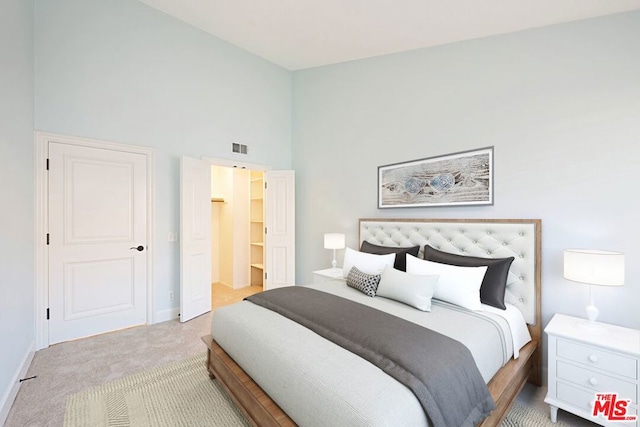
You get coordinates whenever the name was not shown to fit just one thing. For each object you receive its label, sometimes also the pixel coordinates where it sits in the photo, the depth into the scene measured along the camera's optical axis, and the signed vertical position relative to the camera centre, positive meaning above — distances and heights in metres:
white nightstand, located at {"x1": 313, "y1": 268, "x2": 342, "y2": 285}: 3.56 -0.81
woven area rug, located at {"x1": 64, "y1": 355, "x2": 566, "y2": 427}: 1.88 -1.38
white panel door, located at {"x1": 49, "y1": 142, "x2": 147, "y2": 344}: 2.95 -0.33
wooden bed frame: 1.57 -1.08
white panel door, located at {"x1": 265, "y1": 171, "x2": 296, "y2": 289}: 4.59 -0.25
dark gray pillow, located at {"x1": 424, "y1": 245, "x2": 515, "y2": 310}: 2.33 -0.56
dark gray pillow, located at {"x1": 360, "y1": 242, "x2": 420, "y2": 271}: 3.02 -0.46
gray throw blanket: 1.30 -0.75
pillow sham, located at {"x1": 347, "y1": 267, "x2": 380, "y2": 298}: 2.59 -0.66
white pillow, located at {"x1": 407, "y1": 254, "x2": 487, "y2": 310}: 2.24 -0.60
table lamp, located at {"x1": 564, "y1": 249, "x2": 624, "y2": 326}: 1.88 -0.39
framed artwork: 2.77 +0.32
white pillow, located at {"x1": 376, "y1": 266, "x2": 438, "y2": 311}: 2.20 -0.62
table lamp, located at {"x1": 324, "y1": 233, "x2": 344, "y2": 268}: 3.83 -0.41
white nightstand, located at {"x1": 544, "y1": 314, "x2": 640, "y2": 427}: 1.71 -0.98
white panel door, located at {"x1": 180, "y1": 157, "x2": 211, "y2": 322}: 3.58 -0.36
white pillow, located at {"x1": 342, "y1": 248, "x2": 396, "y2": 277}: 2.90 -0.53
